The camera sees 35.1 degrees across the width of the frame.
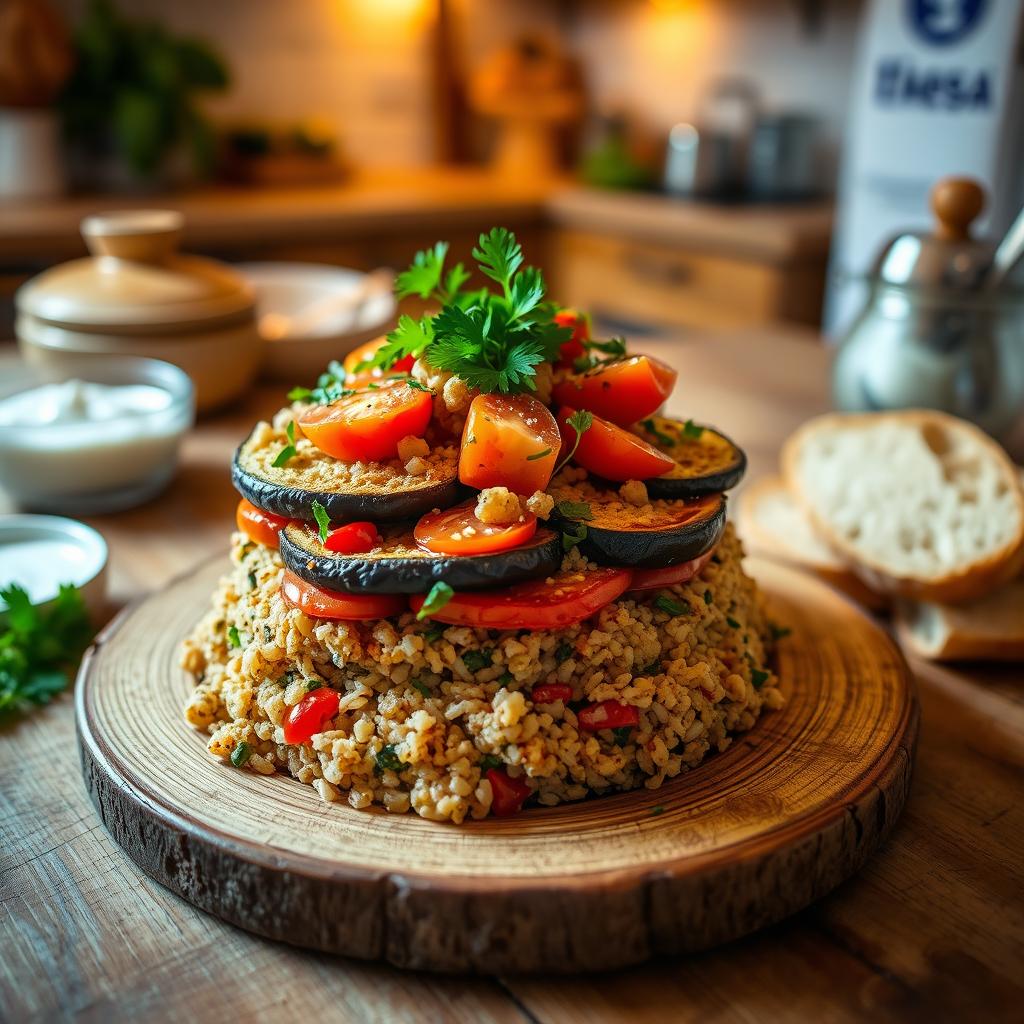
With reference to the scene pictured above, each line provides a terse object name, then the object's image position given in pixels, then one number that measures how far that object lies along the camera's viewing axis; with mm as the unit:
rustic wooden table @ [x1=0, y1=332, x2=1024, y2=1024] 538
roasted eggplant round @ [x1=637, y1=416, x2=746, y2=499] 622
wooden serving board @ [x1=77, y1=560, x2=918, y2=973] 543
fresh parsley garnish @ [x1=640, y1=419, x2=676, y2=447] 654
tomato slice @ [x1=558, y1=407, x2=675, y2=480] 613
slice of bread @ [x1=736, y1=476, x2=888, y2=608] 760
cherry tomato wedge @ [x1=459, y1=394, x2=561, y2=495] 588
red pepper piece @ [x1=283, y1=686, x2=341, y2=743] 590
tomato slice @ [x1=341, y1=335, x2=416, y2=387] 641
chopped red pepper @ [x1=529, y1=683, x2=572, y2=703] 585
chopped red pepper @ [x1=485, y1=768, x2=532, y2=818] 576
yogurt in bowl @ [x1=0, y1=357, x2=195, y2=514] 809
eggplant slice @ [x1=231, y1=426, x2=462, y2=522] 592
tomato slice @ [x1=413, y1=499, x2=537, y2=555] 579
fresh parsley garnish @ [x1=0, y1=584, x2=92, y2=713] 672
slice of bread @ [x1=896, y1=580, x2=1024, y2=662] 701
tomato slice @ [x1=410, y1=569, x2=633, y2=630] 581
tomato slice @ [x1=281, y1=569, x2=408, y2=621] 588
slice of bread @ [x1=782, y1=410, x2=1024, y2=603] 719
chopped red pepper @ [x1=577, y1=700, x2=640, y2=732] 587
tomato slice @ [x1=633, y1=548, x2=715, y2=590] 607
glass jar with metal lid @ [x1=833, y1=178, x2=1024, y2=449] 858
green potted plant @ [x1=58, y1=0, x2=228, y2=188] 1520
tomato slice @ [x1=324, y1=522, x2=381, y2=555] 590
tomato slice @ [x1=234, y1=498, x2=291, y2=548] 630
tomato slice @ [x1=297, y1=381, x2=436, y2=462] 602
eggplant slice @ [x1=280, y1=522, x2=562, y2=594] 574
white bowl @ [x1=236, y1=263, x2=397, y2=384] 1008
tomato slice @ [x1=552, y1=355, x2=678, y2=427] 629
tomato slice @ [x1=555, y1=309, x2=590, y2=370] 651
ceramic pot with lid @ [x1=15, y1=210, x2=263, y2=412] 905
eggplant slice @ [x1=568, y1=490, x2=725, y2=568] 592
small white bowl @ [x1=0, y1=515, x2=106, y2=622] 723
